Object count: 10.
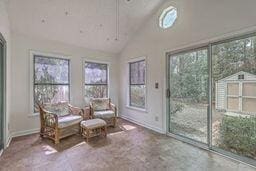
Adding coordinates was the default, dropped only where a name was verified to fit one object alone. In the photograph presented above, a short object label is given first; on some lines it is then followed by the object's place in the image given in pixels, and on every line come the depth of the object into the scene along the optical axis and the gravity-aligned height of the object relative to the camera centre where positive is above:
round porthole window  2.68 +1.67
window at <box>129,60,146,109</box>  3.42 -0.02
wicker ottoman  2.46 -1.01
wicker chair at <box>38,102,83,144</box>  2.40 -0.83
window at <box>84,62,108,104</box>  3.66 +0.12
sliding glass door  1.80 -0.25
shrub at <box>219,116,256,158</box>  1.78 -0.89
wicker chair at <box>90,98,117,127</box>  3.11 -0.79
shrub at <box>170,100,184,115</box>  2.61 -0.57
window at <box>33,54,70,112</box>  2.94 +0.13
